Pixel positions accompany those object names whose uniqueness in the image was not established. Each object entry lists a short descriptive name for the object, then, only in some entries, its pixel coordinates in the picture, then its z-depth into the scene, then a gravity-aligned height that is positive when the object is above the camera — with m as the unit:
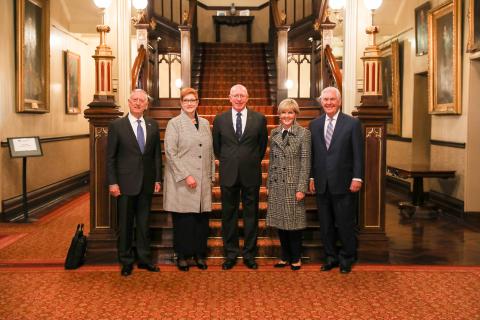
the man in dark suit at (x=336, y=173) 4.98 -0.30
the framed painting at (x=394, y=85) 10.83 +0.99
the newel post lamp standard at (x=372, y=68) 5.50 +0.66
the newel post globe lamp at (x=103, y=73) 5.47 +0.61
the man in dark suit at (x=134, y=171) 4.91 -0.28
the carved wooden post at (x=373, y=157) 5.49 -0.18
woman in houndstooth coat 4.96 -0.27
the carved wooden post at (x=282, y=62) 9.12 +1.20
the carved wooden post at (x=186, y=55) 9.44 +1.37
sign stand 7.53 -0.16
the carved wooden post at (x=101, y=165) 5.43 -0.25
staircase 5.65 +0.57
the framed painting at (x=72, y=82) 10.85 +1.08
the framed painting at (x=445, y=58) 7.87 +1.14
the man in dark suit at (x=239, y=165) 5.02 -0.23
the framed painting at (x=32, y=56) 7.93 +1.21
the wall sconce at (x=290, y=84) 12.23 +1.14
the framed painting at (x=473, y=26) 7.32 +1.42
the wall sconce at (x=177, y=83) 11.78 +1.15
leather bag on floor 5.12 -1.00
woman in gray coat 4.94 -0.28
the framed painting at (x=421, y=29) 9.39 +1.80
